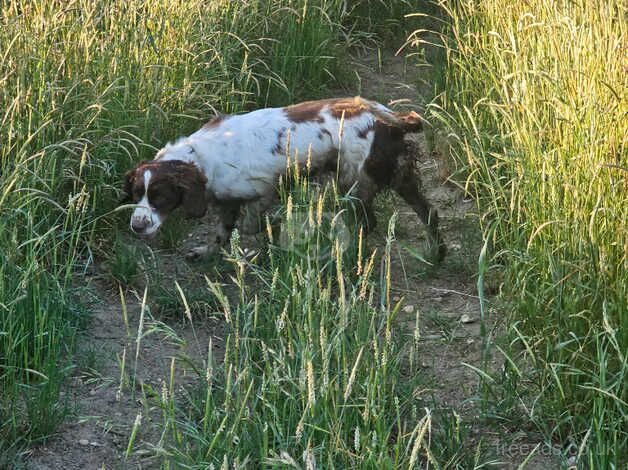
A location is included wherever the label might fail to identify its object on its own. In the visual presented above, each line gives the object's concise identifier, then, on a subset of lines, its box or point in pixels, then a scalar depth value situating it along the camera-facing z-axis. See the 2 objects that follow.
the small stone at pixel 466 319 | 5.09
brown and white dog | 5.54
